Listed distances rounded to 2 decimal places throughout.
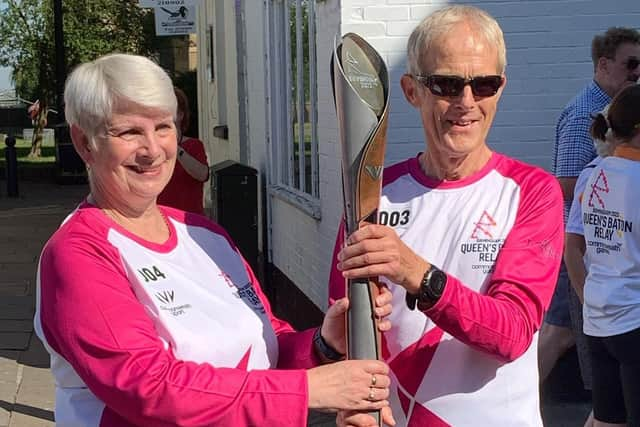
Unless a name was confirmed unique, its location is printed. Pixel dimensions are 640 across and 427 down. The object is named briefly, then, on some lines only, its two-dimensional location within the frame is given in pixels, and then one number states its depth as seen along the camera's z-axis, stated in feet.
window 26.23
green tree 98.12
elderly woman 7.17
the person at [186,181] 21.97
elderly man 8.17
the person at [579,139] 18.20
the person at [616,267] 14.33
